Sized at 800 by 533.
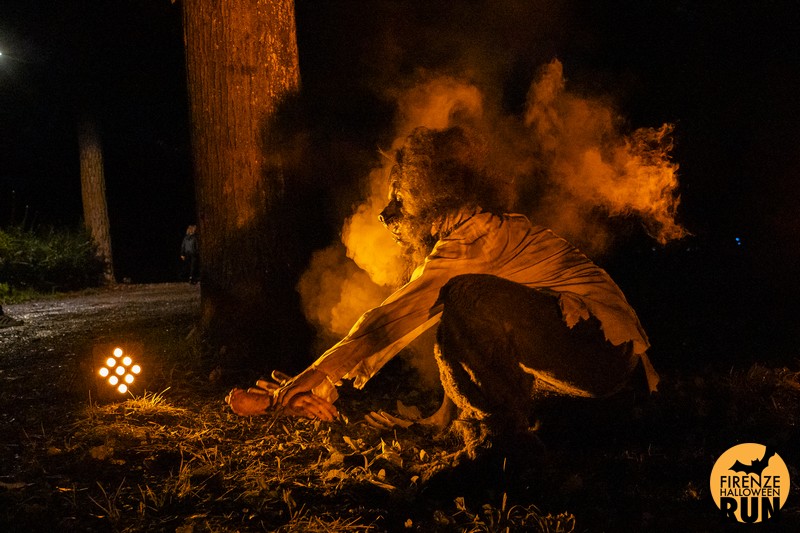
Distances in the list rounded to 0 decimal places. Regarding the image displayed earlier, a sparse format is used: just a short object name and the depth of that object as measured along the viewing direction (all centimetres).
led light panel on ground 413
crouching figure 287
